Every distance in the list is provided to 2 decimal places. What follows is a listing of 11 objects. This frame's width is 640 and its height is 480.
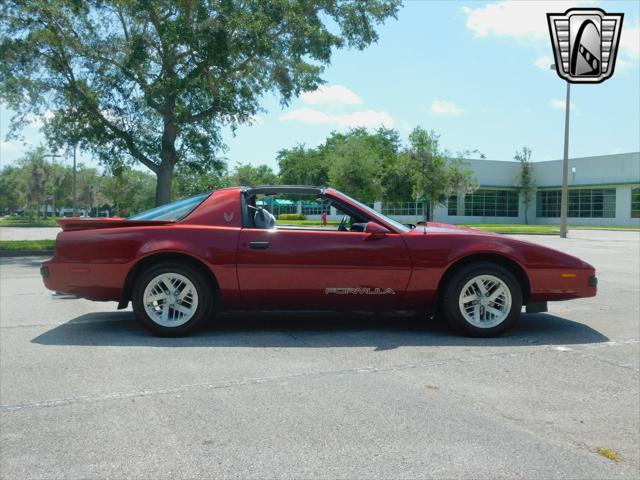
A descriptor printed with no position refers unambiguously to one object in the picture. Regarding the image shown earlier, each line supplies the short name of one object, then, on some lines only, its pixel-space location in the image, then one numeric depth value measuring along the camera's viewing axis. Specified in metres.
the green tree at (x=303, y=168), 74.81
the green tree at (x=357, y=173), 47.91
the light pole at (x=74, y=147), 21.36
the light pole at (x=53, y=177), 59.95
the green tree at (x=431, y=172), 42.09
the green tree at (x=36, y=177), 56.94
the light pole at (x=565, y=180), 29.80
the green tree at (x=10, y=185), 63.66
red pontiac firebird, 5.60
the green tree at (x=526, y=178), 61.09
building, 54.22
